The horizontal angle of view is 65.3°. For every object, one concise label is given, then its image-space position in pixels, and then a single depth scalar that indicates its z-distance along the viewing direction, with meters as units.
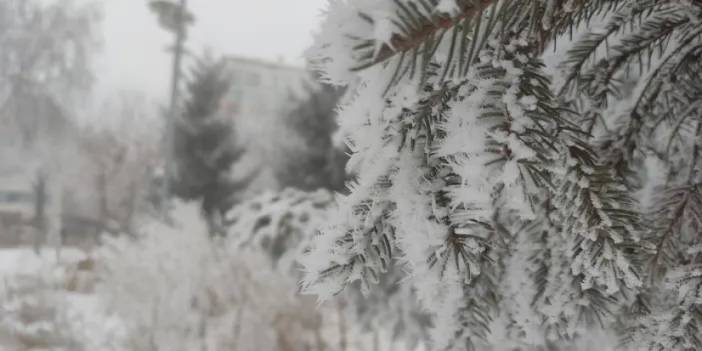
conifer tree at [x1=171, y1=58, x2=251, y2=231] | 11.48
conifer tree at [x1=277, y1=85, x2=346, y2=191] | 7.91
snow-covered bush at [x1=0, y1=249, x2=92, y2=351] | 3.82
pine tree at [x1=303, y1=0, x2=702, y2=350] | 0.37
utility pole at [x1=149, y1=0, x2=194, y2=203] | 7.52
